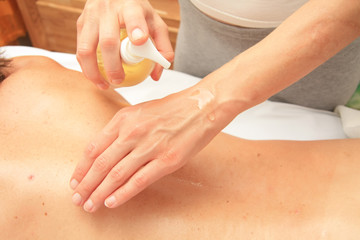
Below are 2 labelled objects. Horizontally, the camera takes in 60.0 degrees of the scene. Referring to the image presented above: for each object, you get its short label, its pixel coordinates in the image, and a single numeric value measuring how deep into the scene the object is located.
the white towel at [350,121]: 1.11
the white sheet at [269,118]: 1.19
